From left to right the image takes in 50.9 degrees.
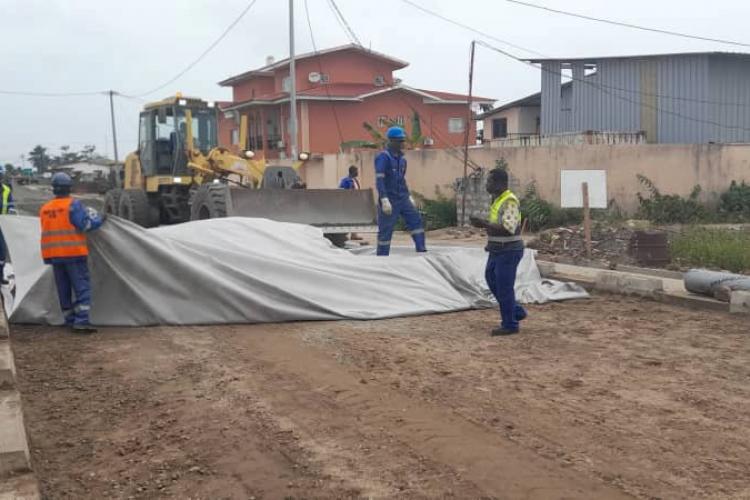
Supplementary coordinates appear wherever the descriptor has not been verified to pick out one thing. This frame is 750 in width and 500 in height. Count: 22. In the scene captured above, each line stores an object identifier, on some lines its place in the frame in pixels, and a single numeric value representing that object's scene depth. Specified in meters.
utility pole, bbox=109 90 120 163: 62.27
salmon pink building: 38.78
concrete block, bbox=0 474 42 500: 3.54
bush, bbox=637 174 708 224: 18.69
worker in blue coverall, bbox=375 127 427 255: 10.58
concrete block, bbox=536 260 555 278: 11.20
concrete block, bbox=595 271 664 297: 9.75
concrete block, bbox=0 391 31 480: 3.85
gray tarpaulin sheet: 8.26
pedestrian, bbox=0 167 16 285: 10.77
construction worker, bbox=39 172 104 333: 7.83
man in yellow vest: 7.64
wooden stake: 12.77
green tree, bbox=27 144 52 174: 103.56
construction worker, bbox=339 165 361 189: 15.63
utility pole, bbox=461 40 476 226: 20.77
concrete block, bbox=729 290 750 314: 8.54
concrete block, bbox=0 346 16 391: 5.18
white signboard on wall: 12.97
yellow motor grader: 12.97
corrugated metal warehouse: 27.25
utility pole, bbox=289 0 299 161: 24.84
